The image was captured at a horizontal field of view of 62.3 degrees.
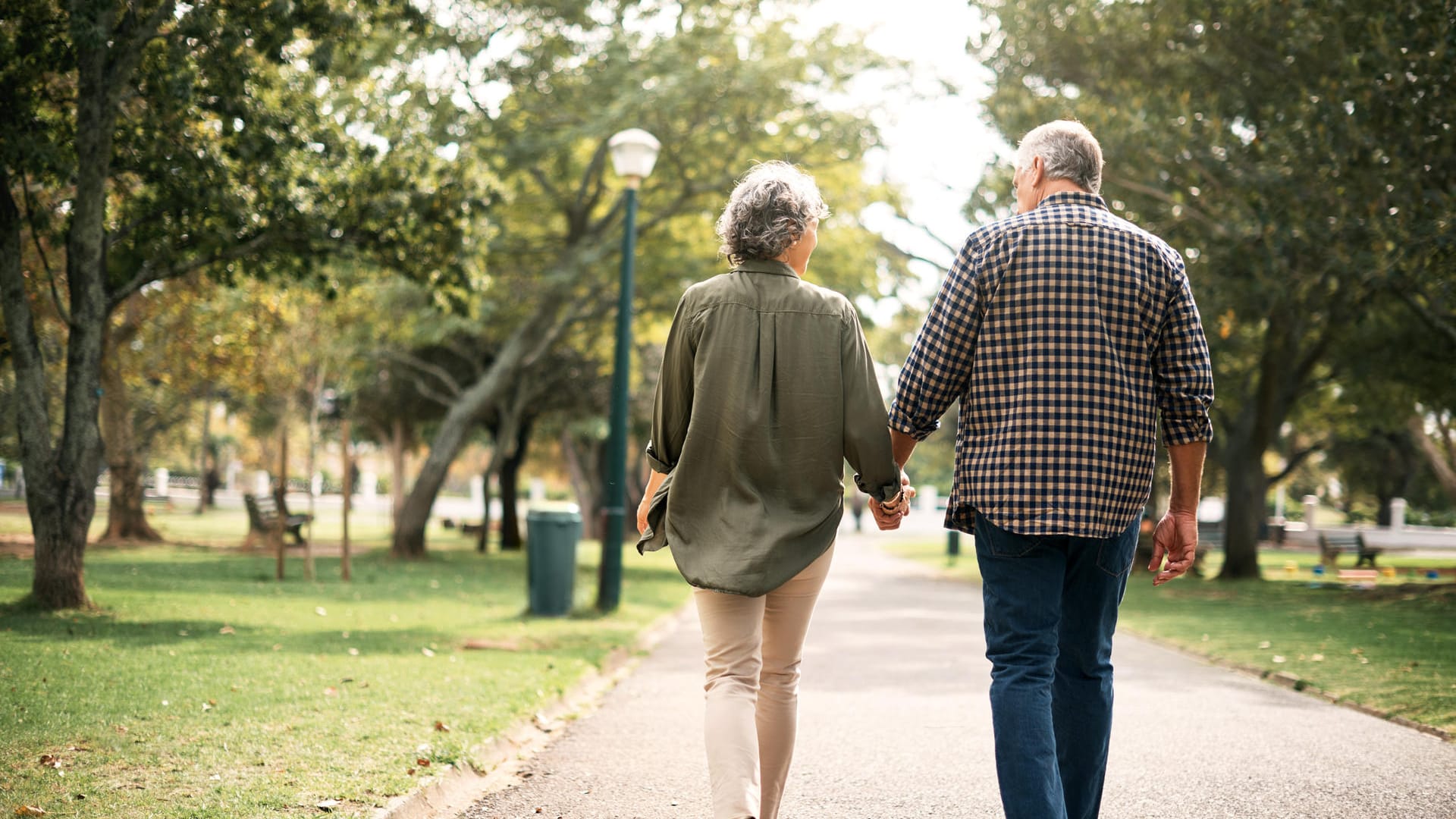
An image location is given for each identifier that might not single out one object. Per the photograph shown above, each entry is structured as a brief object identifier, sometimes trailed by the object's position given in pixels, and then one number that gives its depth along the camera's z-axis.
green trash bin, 11.30
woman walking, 3.27
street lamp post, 11.62
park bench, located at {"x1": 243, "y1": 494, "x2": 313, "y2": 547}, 19.52
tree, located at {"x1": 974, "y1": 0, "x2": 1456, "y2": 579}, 11.87
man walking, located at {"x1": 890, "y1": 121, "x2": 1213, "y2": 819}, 3.09
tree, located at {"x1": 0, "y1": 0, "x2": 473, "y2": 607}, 8.27
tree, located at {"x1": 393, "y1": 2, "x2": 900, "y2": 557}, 16.69
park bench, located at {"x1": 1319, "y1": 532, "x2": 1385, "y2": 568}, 26.83
